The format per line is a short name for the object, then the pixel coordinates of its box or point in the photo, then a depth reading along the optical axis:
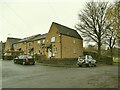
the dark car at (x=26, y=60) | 14.60
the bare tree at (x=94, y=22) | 22.56
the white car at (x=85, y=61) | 14.34
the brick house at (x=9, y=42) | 35.47
